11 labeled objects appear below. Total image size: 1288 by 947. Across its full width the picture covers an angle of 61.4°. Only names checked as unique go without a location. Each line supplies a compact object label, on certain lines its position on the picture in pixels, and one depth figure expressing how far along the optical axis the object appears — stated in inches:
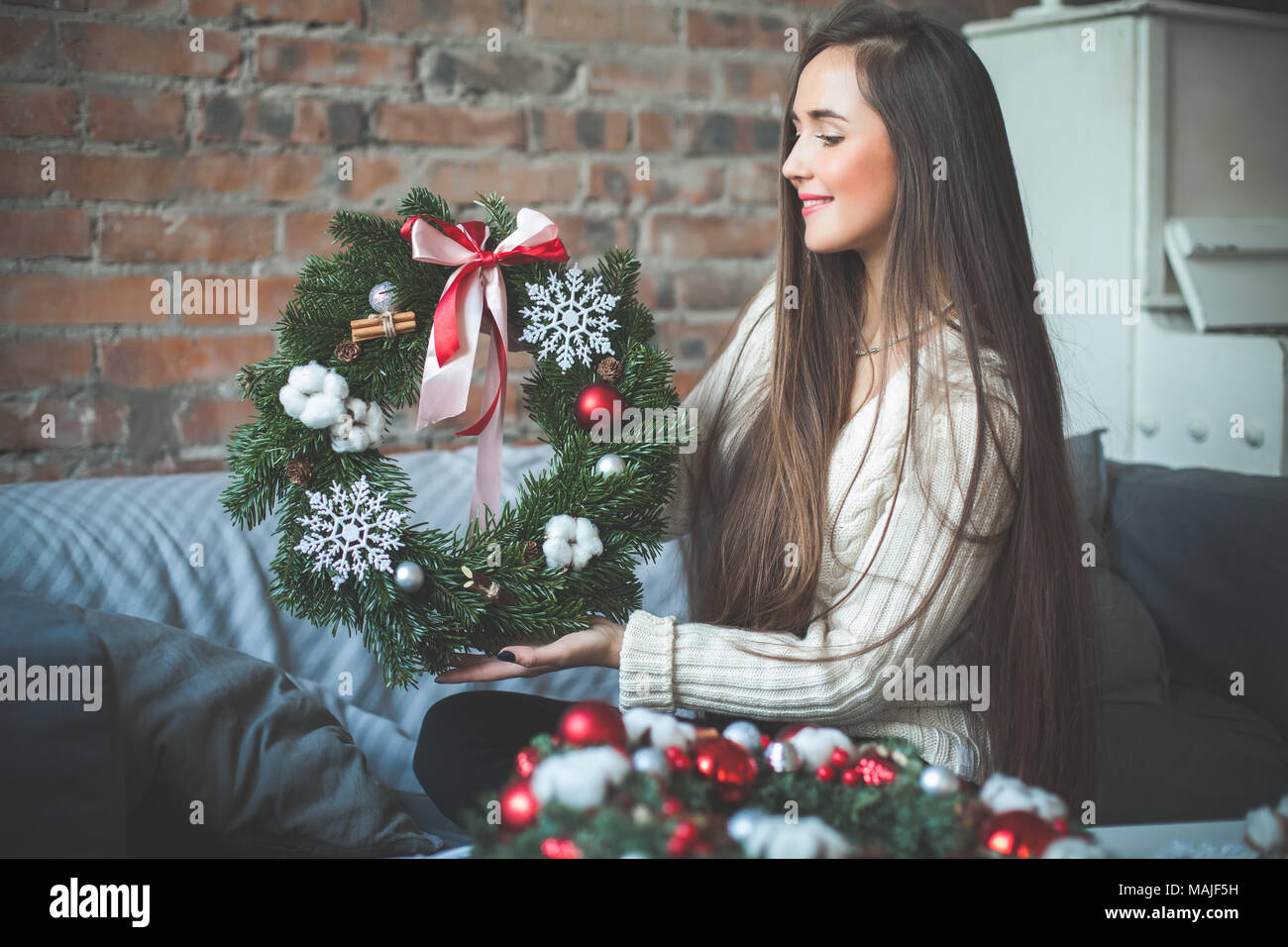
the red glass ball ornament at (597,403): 36.5
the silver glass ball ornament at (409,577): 34.2
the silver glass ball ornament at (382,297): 35.6
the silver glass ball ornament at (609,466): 35.6
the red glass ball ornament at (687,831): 21.9
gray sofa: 35.8
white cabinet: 69.5
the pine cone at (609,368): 36.9
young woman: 36.7
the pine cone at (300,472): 35.0
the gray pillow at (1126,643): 55.2
